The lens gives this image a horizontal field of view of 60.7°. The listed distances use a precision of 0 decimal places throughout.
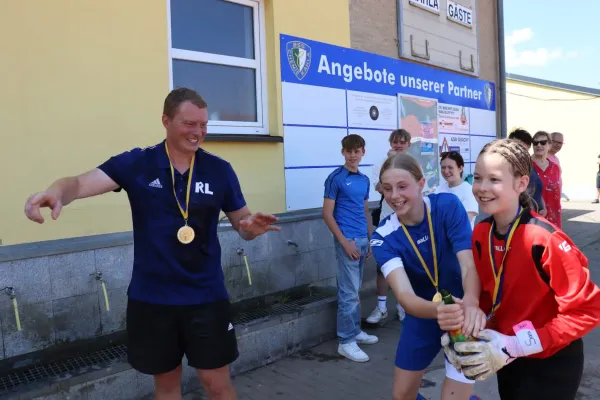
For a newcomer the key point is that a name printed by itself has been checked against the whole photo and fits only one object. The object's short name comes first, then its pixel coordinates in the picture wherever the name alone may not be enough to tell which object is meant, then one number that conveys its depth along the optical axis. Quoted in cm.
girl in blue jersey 262
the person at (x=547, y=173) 580
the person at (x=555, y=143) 649
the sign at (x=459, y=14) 871
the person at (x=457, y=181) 485
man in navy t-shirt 268
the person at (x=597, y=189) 1878
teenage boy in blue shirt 472
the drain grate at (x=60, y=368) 358
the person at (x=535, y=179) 523
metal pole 1001
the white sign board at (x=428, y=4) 795
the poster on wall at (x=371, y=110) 679
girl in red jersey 197
